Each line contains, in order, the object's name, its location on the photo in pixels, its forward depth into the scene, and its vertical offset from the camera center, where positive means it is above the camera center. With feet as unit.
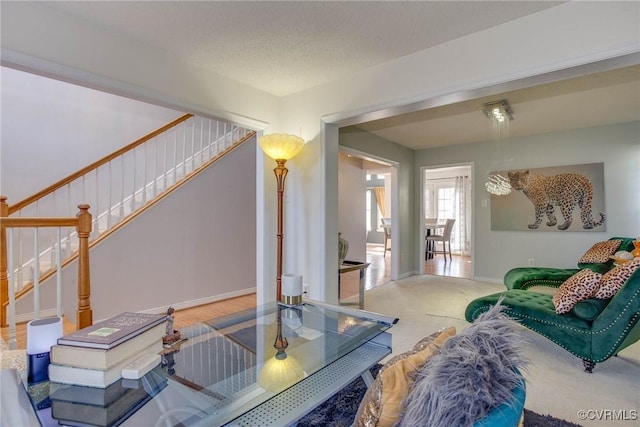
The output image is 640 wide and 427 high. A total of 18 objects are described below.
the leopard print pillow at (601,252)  11.80 -1.35
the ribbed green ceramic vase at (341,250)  12.13 -1.22
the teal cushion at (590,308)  7.36 -2.14
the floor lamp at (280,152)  9.16 +1.98
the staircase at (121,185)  10.55 +1.38
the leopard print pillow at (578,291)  7.57 -1.81
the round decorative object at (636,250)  10.25 -1.10
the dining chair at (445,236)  24.43 -1.41
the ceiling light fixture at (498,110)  11.50 +4.17
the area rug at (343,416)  5.53 -3.60
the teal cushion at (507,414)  2.20 -1.43
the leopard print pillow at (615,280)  7.23 -1.48
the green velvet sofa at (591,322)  6.84 -2.53
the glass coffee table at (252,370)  3.45 -2.13
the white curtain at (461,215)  29.22 +0.26
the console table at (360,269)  12.00 -2.00
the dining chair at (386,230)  27.97 -1.11
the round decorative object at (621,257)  10.51 -1.36
